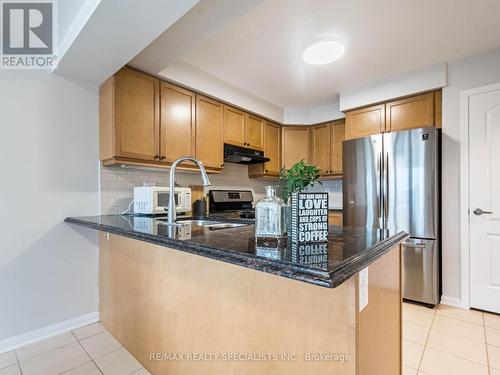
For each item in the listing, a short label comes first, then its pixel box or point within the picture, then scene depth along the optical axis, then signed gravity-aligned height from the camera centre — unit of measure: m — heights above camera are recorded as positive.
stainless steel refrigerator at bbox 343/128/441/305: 2.55 -0.10
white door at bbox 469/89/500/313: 2.42 -0.12
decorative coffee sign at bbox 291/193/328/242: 0.88 -0.11
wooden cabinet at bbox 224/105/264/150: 3.15 +0.76
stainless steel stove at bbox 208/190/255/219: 3.19 -0.21
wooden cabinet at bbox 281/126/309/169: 3.98 +0.66
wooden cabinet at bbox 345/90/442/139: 2.75 +0.82
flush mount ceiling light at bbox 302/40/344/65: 2.21 +1.20
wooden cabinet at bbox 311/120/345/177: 3.74 +0.60
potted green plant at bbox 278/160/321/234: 0.95 +0.03
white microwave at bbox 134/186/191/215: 2.22 -0.11
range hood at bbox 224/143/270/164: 3.11 +0.40
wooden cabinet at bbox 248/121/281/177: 3.72 +0.49
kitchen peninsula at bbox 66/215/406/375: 0.79 -0.47
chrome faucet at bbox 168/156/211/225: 1.60 -0.10
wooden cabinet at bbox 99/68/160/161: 2.14 +0.61
